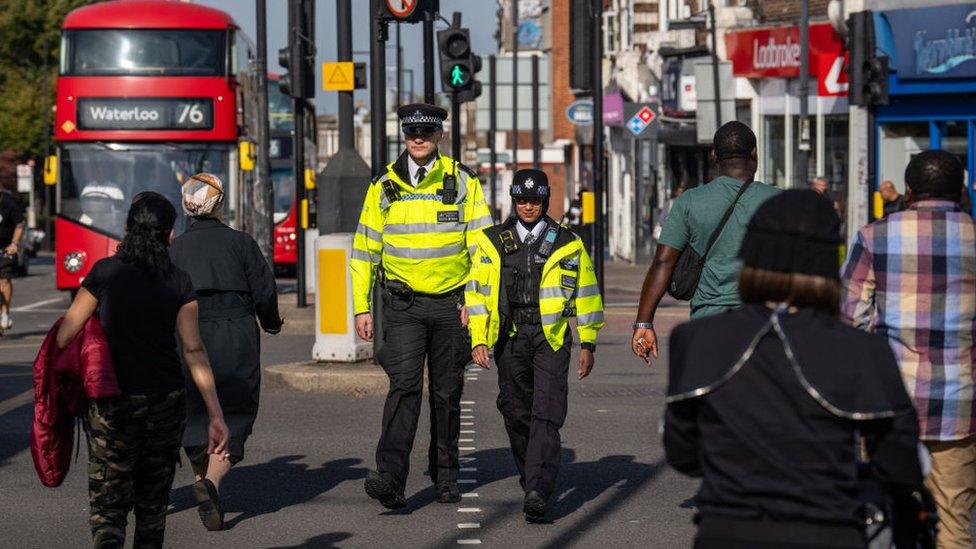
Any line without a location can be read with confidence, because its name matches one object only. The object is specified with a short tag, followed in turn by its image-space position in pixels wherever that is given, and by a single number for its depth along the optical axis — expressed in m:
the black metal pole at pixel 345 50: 19.61
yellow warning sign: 19.14
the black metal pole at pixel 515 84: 50.06
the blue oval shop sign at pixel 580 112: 40.97
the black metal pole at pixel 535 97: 48.19
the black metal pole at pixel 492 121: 46.78
